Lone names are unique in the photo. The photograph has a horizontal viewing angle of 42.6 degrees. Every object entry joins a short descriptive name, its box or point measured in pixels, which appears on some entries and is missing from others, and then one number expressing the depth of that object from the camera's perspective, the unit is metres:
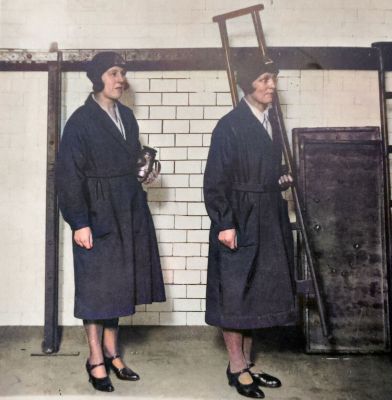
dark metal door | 3.84
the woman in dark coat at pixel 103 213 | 3.15
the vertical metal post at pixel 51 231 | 3.88
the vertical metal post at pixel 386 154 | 3.71
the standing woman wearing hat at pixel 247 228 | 3.11
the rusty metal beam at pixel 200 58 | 3.99
